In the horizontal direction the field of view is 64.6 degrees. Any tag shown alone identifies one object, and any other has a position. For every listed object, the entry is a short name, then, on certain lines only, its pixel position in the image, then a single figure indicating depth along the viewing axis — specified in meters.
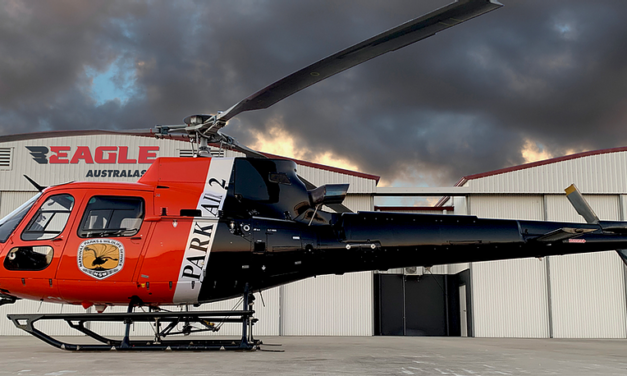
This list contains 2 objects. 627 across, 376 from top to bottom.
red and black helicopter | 8.01
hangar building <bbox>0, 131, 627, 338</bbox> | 19.78
